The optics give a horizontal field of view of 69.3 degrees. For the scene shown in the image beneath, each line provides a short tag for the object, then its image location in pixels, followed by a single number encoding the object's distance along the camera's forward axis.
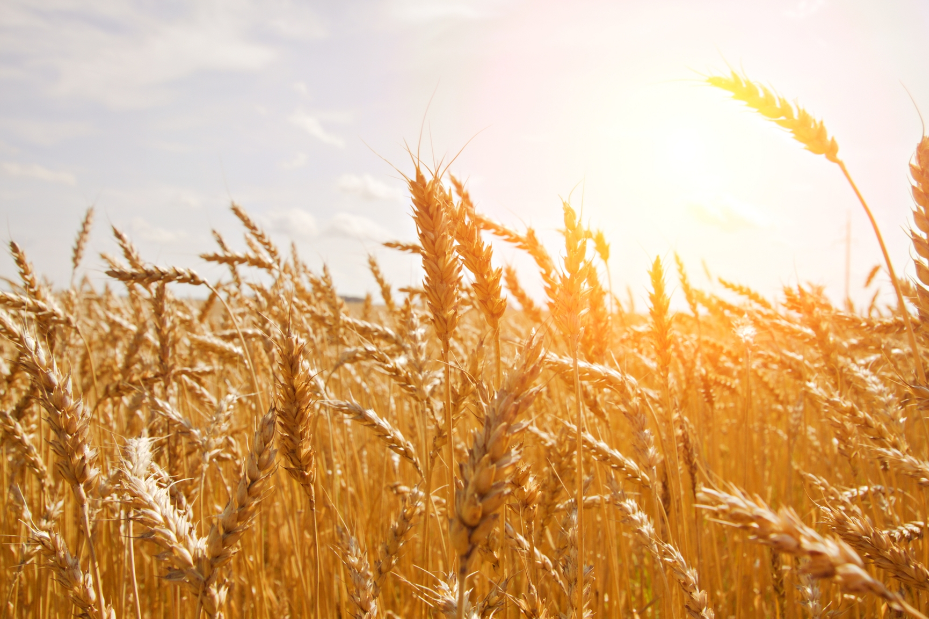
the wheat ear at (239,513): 0.29
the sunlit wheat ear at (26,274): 0.58
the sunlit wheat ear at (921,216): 0.34
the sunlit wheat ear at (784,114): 0.37
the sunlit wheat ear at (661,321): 0.42
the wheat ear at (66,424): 0.35
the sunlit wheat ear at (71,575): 0.34
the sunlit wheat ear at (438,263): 0.34
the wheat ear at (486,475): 0.24
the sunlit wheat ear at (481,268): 0.37
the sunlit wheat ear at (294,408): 0.32
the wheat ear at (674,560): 0.33
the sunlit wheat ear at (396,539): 0.38
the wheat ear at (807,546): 0.22
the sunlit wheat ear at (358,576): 0.34
